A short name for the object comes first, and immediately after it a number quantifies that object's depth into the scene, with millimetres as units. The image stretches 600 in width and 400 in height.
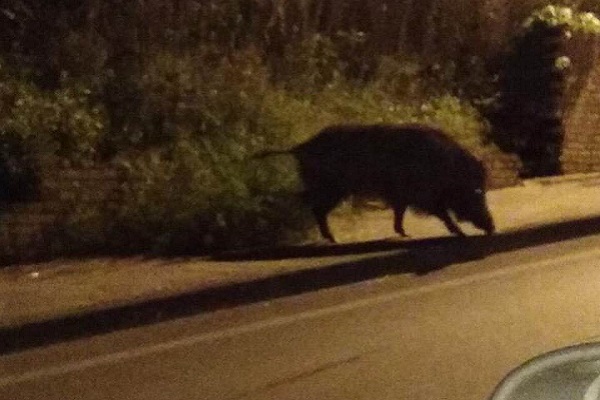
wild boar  12828
